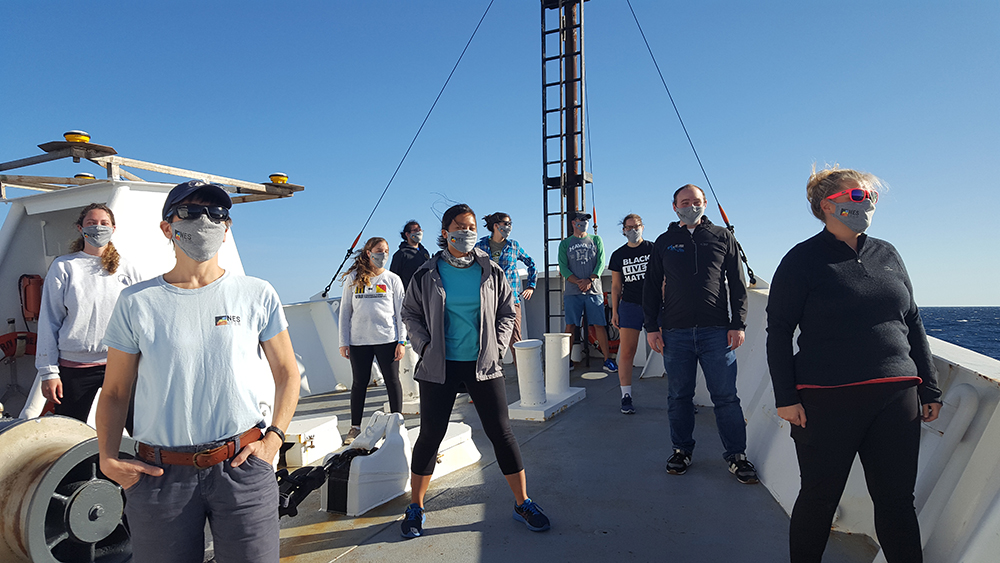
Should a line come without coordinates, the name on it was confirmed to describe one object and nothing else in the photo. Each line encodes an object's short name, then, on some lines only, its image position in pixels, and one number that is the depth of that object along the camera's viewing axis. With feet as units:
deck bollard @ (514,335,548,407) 17.51
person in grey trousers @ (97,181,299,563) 5.20
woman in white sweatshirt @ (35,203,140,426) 10.07
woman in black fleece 6.79
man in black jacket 11.84
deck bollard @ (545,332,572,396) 19.16
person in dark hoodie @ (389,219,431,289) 20.72
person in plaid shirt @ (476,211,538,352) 20.35
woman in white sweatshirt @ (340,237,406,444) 15.35
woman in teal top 9.57
